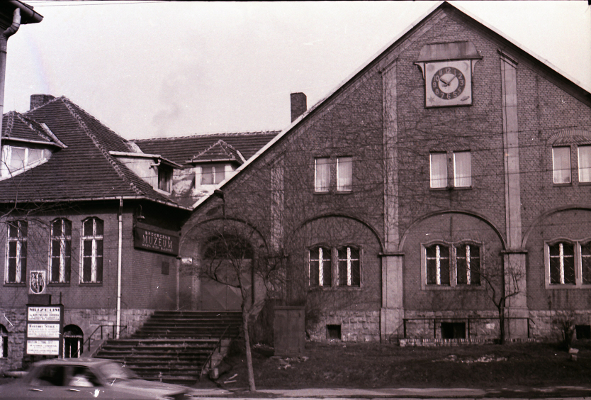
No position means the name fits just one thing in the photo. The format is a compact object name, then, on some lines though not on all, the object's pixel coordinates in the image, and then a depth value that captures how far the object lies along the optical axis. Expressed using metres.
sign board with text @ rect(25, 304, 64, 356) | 24.48
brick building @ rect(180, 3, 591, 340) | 29.31
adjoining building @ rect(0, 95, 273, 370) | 29.42
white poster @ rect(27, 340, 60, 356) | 24.40
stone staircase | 25.17
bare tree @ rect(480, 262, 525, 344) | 28.77
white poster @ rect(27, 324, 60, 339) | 24.62
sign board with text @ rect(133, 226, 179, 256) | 29.60
